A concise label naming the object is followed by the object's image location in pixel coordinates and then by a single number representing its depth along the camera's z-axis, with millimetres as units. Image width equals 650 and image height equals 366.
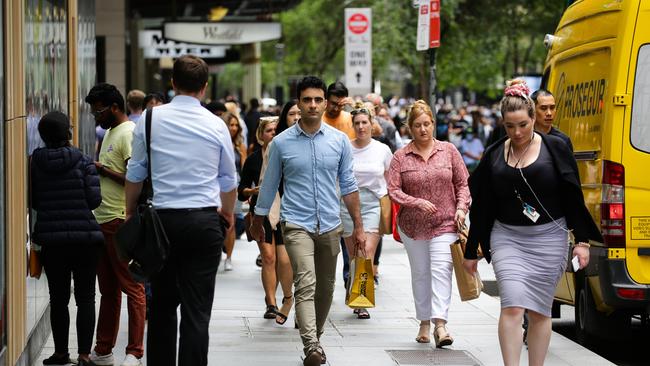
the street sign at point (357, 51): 21438
